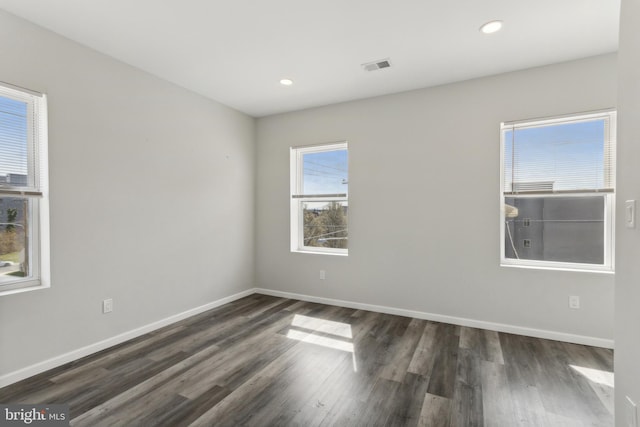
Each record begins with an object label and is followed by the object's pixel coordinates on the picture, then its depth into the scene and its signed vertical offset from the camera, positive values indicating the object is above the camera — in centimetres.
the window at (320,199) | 409 +18
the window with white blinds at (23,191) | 221 +15
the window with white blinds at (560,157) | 279 +54
